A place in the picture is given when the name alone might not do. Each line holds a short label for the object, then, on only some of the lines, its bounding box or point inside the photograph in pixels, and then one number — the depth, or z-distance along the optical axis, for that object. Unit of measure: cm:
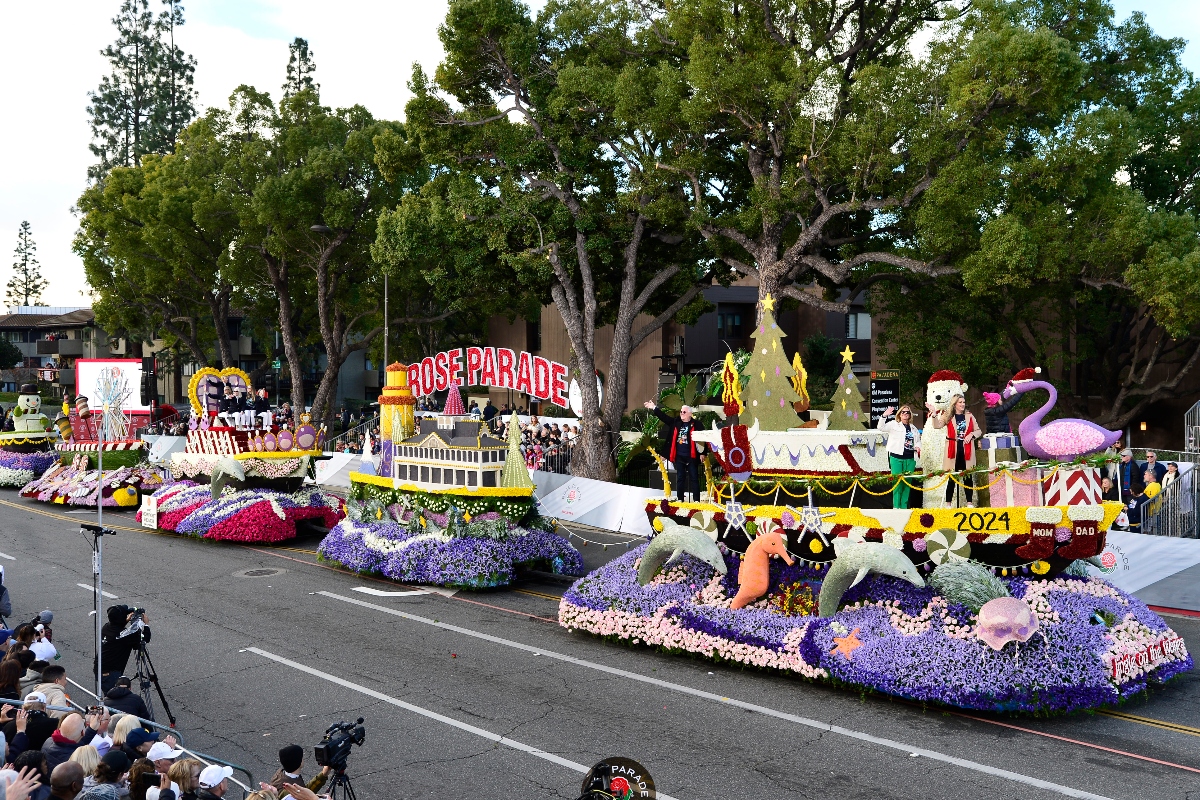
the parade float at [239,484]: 2406
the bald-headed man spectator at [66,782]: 701
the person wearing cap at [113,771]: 726
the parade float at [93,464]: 2995
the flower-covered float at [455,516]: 1847
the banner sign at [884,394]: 2677
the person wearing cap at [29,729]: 834
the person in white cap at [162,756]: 786
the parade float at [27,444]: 3562
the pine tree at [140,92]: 5881
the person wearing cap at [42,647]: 1141
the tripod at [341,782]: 813
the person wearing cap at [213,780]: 743
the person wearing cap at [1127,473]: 1856
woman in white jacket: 1381
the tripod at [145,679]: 1171
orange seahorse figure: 1369
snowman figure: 3628
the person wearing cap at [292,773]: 764
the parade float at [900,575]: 1146
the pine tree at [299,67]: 5050
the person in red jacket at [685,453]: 1530
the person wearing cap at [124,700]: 989
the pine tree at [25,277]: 9338
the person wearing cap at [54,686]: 930
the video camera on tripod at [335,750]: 796
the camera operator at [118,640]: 1186
